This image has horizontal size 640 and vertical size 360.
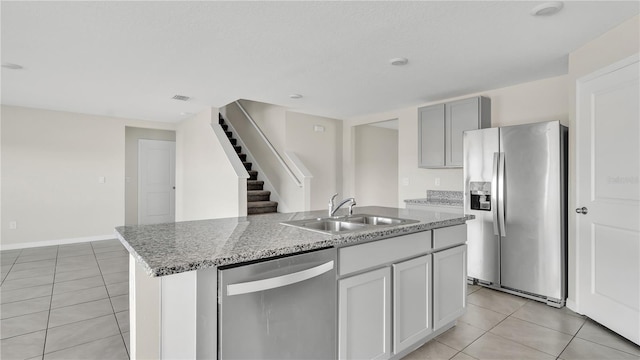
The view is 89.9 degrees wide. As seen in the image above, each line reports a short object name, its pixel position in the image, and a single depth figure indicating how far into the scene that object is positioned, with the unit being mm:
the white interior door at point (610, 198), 2293
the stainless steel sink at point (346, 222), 2127
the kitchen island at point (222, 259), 1181
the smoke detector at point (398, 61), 3023
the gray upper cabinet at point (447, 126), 3986
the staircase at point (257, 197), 5348
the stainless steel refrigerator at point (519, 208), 2988
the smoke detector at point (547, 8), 2059
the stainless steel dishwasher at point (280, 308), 1252
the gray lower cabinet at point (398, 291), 1711
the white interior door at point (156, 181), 6738
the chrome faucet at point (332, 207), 2324
